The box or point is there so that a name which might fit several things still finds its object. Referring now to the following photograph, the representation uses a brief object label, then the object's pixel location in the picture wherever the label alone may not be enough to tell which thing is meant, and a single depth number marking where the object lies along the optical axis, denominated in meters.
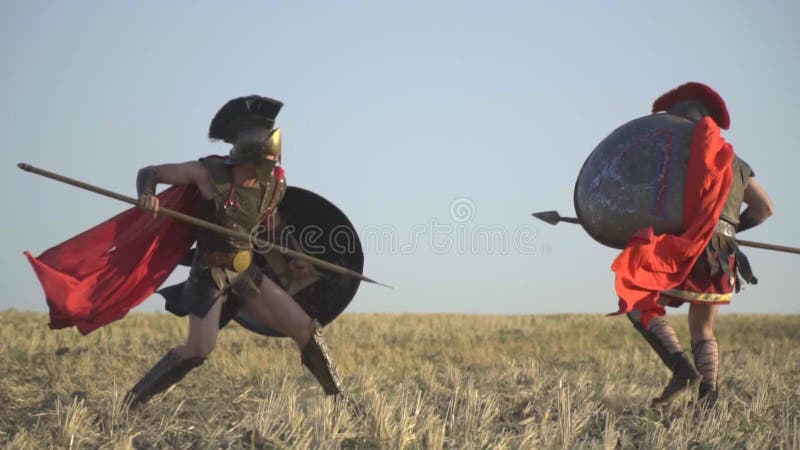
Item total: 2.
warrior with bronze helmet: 11.09
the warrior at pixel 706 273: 11.23
